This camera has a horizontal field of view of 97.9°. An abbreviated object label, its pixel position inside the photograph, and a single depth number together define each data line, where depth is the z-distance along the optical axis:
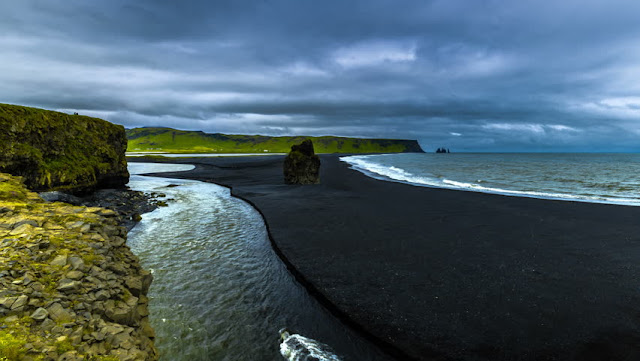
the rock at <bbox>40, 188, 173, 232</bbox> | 18.68
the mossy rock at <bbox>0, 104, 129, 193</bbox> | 21.95
